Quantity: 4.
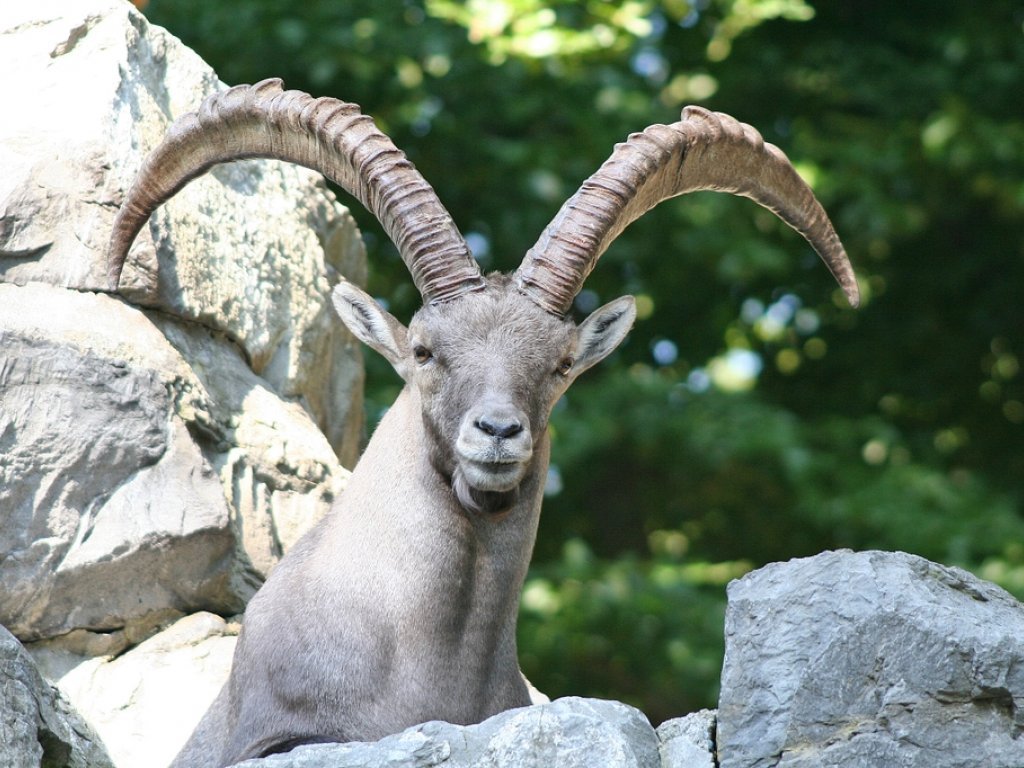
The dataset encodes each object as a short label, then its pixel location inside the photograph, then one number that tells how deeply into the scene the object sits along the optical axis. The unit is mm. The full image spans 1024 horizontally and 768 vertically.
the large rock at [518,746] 9828
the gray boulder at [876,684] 9828
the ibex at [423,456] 13023
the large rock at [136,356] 14734
